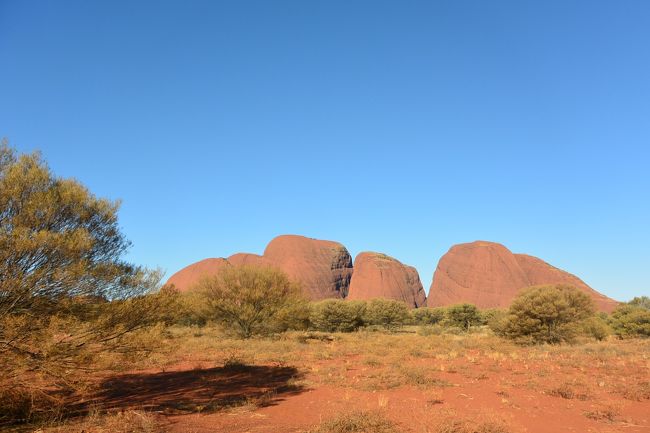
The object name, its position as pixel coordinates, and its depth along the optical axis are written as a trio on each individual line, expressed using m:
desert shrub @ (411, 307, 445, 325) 62.38
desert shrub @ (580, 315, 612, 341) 31.91
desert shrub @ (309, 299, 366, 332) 44.06
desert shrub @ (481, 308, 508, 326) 55.22
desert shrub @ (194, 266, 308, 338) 27.12
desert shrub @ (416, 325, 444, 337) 37.58
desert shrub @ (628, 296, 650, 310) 46.78
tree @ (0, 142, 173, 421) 6.90
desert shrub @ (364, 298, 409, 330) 49.66
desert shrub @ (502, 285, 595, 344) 27.02
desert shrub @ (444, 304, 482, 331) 54.16
